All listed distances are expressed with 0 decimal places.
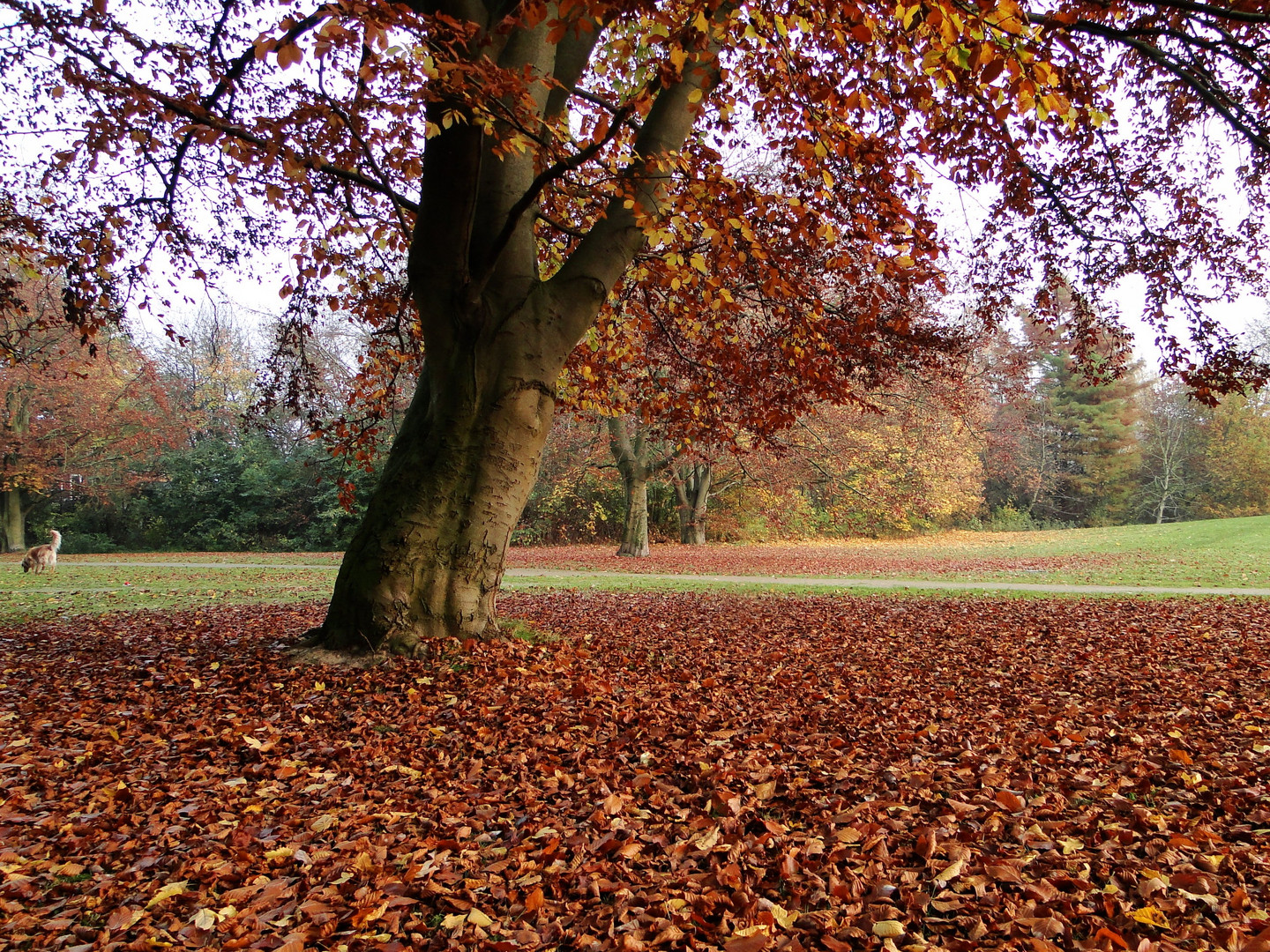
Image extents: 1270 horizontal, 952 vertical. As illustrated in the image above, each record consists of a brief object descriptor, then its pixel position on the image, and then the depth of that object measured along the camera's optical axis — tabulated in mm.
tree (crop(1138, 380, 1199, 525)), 37000
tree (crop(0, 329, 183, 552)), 22000
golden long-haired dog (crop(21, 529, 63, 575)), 14648
